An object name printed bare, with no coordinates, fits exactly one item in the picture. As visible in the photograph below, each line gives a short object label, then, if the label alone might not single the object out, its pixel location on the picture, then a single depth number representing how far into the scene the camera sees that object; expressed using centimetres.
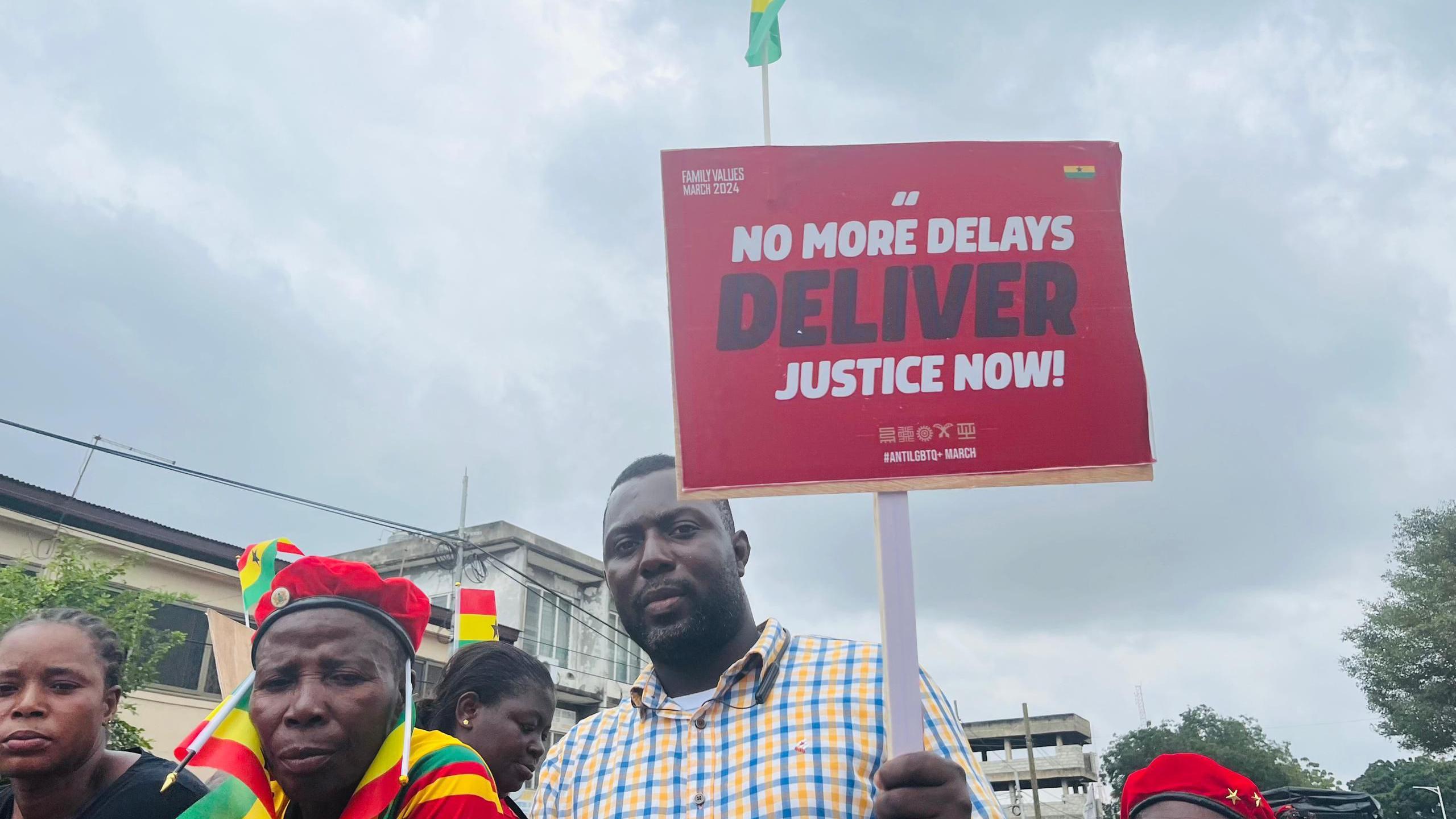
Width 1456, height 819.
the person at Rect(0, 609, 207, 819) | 273
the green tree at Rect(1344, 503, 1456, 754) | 2820
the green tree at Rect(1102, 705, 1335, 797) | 4378
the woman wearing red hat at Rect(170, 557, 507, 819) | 217
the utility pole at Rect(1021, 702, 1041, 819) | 2629
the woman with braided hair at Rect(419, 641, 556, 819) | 377
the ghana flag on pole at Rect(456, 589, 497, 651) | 628
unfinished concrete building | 4141
